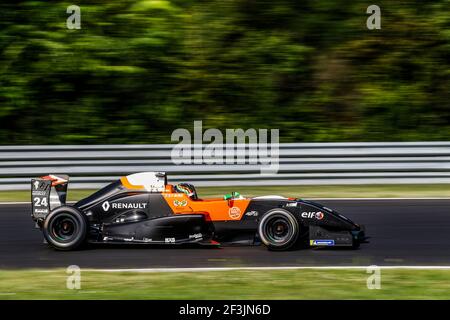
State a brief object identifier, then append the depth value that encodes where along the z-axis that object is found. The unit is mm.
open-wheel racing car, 17297
